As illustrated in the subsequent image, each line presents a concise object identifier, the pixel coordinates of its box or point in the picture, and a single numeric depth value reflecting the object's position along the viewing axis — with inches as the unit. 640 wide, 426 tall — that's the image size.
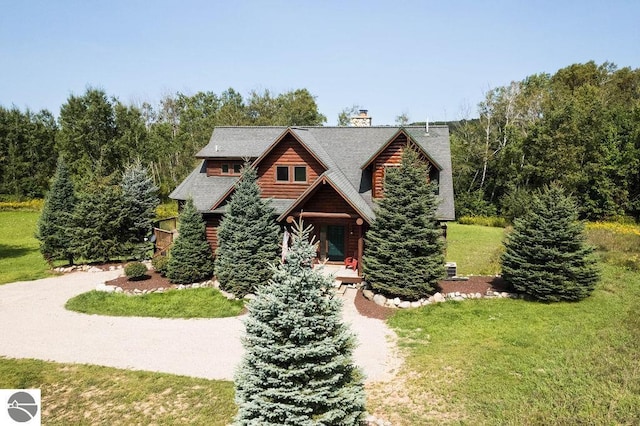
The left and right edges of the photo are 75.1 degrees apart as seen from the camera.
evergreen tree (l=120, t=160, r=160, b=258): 958.4
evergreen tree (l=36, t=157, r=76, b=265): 957.2
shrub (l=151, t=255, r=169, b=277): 834.8
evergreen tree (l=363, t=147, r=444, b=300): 665.0
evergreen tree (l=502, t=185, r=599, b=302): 633.0
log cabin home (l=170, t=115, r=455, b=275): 815.7
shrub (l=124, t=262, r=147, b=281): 803.4
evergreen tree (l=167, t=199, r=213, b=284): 791.1
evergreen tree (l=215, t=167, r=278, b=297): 732.7
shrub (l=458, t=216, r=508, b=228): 1657.2
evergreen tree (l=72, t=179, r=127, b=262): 901.2
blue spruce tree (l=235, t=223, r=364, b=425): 283.6
